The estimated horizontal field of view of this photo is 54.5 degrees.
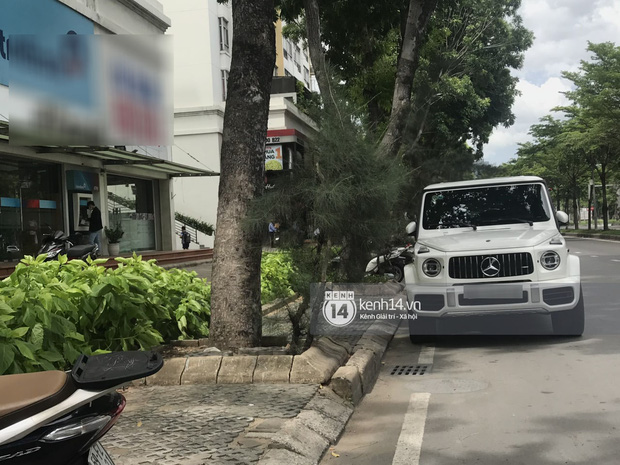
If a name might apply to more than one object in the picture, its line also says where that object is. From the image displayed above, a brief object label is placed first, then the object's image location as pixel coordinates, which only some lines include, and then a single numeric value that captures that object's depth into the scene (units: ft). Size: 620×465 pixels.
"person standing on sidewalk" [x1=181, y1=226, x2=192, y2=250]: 86.72
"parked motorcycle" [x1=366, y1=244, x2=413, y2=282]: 35.15
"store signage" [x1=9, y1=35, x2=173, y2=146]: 25.55
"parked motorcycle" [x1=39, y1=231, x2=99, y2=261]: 33.68
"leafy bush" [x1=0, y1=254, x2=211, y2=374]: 14.96
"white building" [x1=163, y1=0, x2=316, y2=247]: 92.02
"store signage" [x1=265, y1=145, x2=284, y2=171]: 94.61
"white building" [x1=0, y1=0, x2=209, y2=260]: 48.73
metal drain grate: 19.24
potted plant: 64.95
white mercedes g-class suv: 21.29
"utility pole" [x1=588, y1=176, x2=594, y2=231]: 133.98
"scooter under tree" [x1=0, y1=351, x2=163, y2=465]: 5.29
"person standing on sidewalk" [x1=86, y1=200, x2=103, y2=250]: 57.00
